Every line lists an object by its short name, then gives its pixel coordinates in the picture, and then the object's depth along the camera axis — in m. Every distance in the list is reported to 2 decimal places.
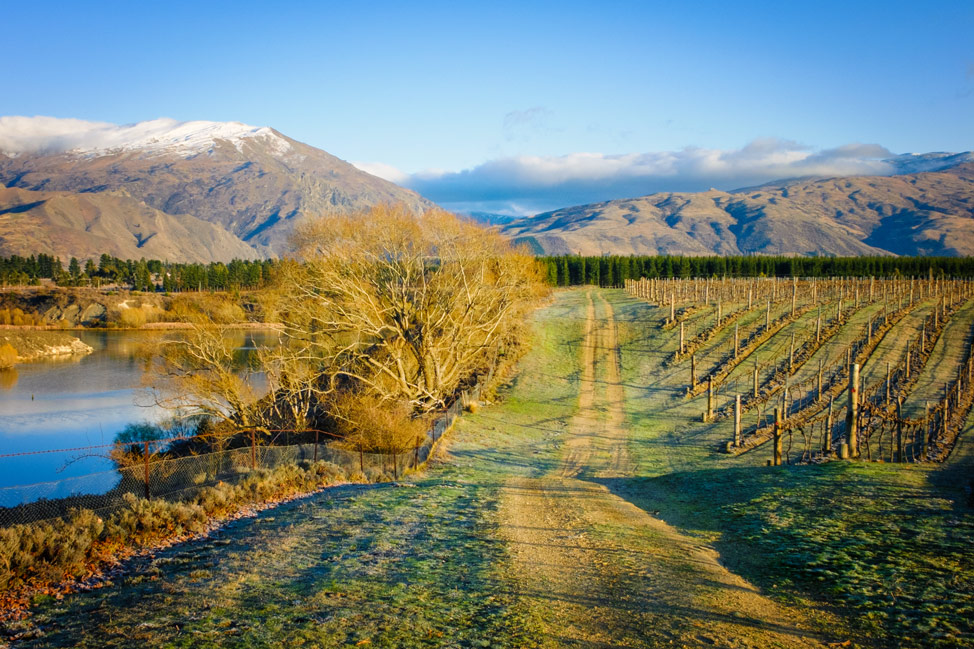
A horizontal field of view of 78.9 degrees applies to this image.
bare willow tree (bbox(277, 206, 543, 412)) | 30.22
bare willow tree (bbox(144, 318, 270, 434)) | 29.69
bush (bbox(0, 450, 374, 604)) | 8.92
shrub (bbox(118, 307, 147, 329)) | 89.75
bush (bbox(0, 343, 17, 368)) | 60.00
